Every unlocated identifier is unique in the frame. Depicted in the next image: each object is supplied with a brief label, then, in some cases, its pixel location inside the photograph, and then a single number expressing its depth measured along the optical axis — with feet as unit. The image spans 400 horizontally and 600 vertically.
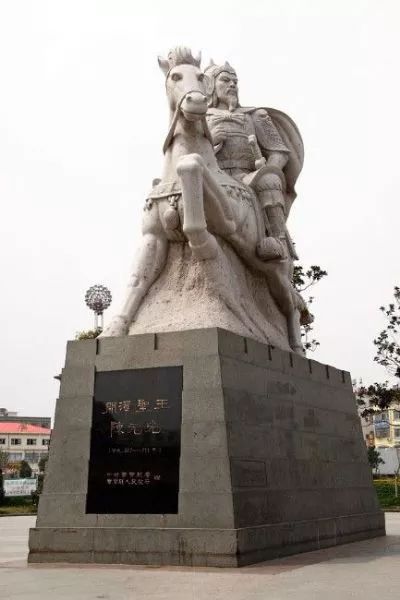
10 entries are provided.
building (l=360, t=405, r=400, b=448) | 241.96
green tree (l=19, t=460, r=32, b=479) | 214.90
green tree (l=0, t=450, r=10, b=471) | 193.77
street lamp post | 79.82
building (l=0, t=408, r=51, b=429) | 274.36
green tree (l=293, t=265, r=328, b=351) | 71.36
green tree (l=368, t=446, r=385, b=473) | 172.55
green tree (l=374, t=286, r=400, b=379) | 77.61
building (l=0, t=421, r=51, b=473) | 247.50
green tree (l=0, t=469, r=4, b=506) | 88.94
